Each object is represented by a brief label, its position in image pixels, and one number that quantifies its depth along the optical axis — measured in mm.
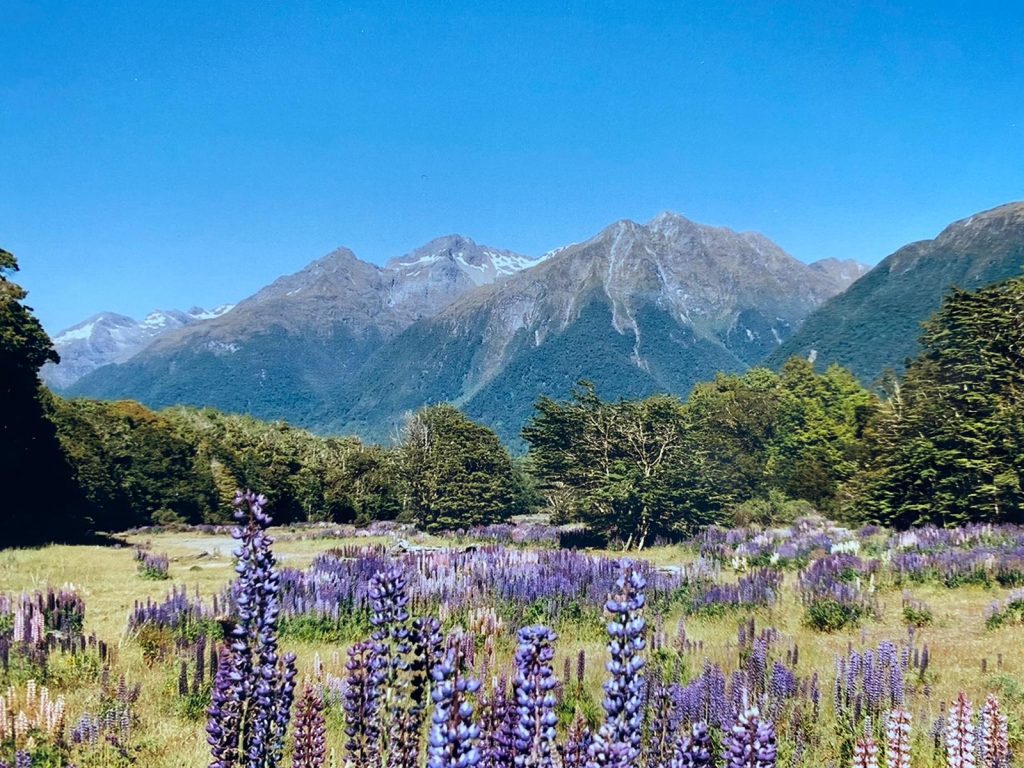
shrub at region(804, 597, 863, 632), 10906
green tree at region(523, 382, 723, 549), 25609
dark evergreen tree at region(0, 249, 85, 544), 25672
